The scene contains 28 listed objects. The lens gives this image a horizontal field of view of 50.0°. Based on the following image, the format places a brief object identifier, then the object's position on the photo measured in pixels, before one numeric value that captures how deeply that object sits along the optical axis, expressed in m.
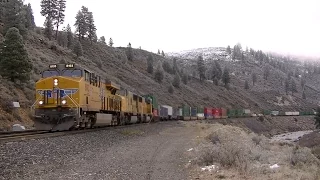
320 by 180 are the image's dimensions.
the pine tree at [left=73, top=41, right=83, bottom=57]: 93.88
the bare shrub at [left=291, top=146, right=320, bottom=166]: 13.88
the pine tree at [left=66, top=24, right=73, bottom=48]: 115.15
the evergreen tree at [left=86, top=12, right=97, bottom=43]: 125.58
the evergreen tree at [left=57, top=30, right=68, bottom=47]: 109.72
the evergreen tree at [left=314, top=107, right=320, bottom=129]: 91.69
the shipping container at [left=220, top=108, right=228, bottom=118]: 107.06
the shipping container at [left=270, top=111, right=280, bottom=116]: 153.12
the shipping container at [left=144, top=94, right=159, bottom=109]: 60.20
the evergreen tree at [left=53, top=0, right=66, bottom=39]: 106.78
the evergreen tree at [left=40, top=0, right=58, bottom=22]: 104.69
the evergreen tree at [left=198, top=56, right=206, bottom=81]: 160.88
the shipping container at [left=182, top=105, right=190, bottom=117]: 83.25
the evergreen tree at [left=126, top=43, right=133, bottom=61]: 153.62
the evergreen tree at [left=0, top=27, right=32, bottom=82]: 38.62
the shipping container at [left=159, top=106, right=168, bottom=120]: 67.60
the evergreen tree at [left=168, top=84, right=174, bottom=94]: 120.12
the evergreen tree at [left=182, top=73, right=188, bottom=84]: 147.93
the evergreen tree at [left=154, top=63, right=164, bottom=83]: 129.88
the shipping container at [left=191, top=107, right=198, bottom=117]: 88.19
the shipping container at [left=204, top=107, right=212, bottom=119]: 95.23
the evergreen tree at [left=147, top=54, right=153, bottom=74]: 141.04
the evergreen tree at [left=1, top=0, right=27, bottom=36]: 63.00
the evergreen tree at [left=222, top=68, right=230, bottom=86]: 171.75
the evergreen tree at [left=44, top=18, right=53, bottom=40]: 103.69
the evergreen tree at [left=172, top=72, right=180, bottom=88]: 131.79
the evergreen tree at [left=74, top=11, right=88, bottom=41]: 120.22
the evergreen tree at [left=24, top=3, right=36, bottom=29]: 82.57
